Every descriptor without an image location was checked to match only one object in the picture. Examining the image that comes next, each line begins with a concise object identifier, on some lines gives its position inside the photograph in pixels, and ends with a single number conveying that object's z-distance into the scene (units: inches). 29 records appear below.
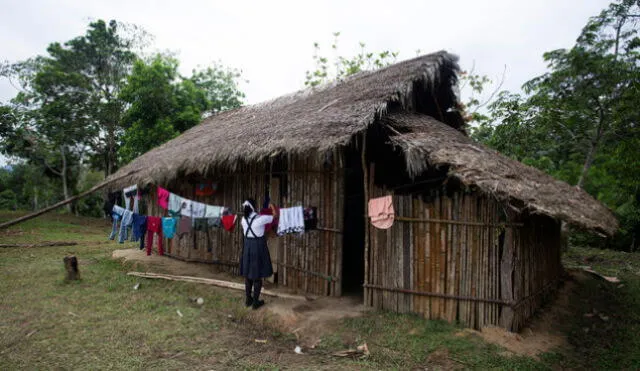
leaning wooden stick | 166.2
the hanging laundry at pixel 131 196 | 340.8
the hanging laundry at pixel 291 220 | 245.0
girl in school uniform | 229.0
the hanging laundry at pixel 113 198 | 375.6
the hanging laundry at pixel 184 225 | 321.7
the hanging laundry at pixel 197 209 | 308.5
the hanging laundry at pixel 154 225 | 333.7
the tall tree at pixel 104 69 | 764.0
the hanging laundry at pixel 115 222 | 346.6
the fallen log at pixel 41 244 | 480.1
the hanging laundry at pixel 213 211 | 303.1
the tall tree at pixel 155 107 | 626.5
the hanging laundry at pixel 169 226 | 325.4
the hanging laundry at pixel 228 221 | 292.2
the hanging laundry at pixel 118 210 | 342.4
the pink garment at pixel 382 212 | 210.5
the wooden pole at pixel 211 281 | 251.6
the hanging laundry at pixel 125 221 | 336.2
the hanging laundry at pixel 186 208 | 313.4
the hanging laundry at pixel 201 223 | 309.3
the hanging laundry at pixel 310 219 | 253.0
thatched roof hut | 190.5
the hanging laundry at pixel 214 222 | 305.0
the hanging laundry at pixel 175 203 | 319.7
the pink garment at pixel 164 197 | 327.0
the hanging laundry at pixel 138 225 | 337.1
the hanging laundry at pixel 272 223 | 241.6
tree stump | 302.7
